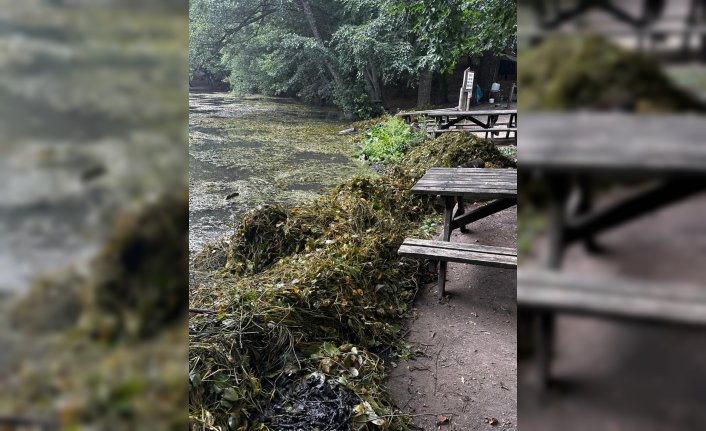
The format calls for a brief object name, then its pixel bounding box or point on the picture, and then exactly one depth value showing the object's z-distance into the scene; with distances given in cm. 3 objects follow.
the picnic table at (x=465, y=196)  390
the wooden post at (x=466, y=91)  1230
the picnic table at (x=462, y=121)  1078
